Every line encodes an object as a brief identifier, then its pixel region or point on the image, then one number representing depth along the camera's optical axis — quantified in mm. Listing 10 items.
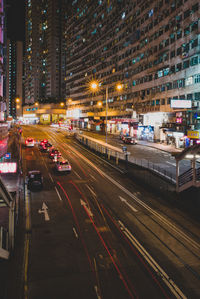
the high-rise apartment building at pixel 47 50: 173500
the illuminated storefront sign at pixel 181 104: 46656
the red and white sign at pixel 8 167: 25812
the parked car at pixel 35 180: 24609
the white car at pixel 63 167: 31577
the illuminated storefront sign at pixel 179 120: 49784
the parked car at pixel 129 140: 58631
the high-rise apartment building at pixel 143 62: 50156
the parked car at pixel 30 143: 53781
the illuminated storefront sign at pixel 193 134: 44016
